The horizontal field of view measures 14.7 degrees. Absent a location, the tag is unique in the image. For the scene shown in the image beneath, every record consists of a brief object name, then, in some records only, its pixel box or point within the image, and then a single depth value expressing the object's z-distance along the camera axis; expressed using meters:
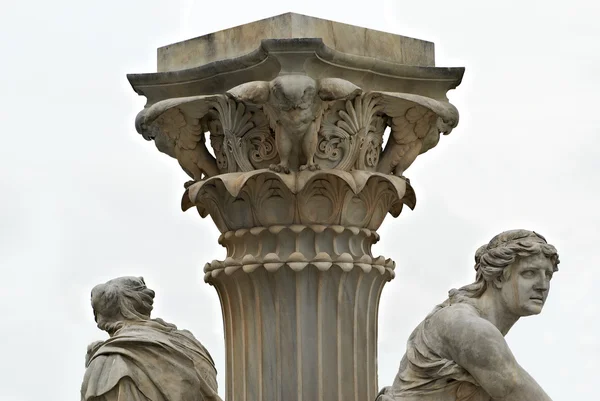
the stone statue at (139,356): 19.08
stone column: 19.02
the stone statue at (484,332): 18.00
